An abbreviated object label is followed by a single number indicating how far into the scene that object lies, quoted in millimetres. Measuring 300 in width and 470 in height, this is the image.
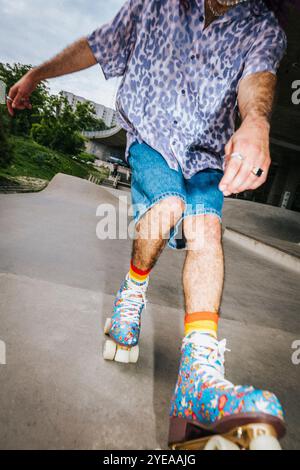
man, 1057
